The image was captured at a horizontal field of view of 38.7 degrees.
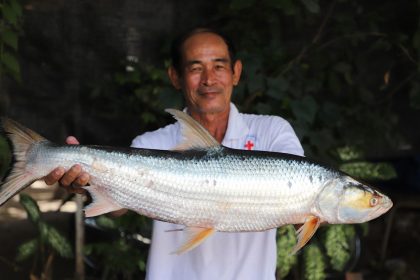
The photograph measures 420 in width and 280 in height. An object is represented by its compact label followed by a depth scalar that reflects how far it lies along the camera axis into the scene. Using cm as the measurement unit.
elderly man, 280
